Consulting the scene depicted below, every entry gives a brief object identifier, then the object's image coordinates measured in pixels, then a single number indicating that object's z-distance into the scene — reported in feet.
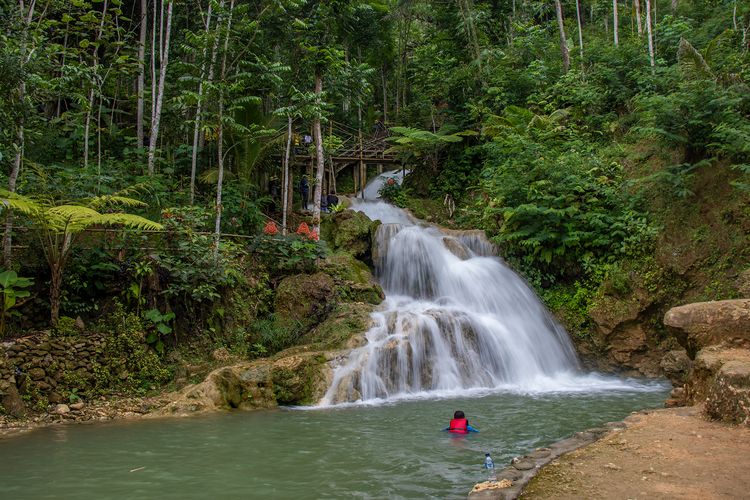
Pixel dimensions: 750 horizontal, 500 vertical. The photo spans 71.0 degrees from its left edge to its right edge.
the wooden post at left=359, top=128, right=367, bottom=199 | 76.13
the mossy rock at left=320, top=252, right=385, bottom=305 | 40.86
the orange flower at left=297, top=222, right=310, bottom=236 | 42.39
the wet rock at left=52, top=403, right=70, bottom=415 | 26.30
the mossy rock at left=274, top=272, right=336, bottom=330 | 37.52
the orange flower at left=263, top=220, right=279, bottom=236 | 41.09
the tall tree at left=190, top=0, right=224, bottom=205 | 39.86
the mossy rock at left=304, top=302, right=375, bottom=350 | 34.42
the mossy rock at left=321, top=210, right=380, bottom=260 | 49.65
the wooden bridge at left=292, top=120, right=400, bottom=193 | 71.81
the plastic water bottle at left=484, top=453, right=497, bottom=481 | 17.79
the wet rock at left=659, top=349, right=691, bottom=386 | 30.36
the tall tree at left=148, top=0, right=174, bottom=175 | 46.78
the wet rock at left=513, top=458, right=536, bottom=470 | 16.08
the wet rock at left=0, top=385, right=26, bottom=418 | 25.50
